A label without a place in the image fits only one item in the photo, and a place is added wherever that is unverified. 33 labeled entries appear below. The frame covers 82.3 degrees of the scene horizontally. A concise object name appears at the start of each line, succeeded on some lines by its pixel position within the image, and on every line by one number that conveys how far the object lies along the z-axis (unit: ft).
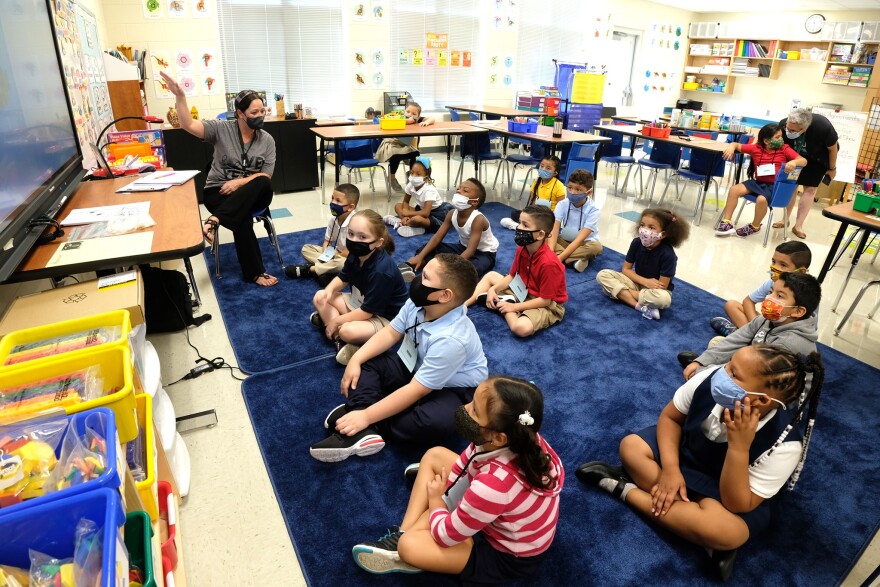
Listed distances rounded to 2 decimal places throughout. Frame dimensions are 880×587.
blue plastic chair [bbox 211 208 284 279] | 11.89
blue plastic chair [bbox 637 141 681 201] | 18.65
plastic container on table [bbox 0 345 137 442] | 3.88
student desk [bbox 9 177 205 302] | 5.61
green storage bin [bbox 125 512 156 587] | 3.50
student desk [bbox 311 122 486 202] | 16.64
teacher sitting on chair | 11.12
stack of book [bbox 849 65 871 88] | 25.96
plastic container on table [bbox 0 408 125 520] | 2.84
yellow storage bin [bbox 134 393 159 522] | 4.15
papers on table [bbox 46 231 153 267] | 5.76
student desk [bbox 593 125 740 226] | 17.19
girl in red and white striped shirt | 4.25
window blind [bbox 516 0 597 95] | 28.86
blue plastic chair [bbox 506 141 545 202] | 19.12
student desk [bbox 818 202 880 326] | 9.60
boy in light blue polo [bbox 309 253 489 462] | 6.24
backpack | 8.92
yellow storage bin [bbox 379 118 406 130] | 17.66
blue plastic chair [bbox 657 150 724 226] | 17.73
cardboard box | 5.27
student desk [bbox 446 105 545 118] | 25.24
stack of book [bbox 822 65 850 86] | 26.73
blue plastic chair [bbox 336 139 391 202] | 17.95
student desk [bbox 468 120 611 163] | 17.48
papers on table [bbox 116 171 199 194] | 8.83
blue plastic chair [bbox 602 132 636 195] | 20.34
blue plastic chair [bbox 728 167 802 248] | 15.67
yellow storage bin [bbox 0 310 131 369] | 4.42
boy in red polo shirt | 9.48
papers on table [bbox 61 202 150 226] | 7.08
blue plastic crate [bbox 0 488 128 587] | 2.71
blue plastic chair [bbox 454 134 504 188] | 19.79
